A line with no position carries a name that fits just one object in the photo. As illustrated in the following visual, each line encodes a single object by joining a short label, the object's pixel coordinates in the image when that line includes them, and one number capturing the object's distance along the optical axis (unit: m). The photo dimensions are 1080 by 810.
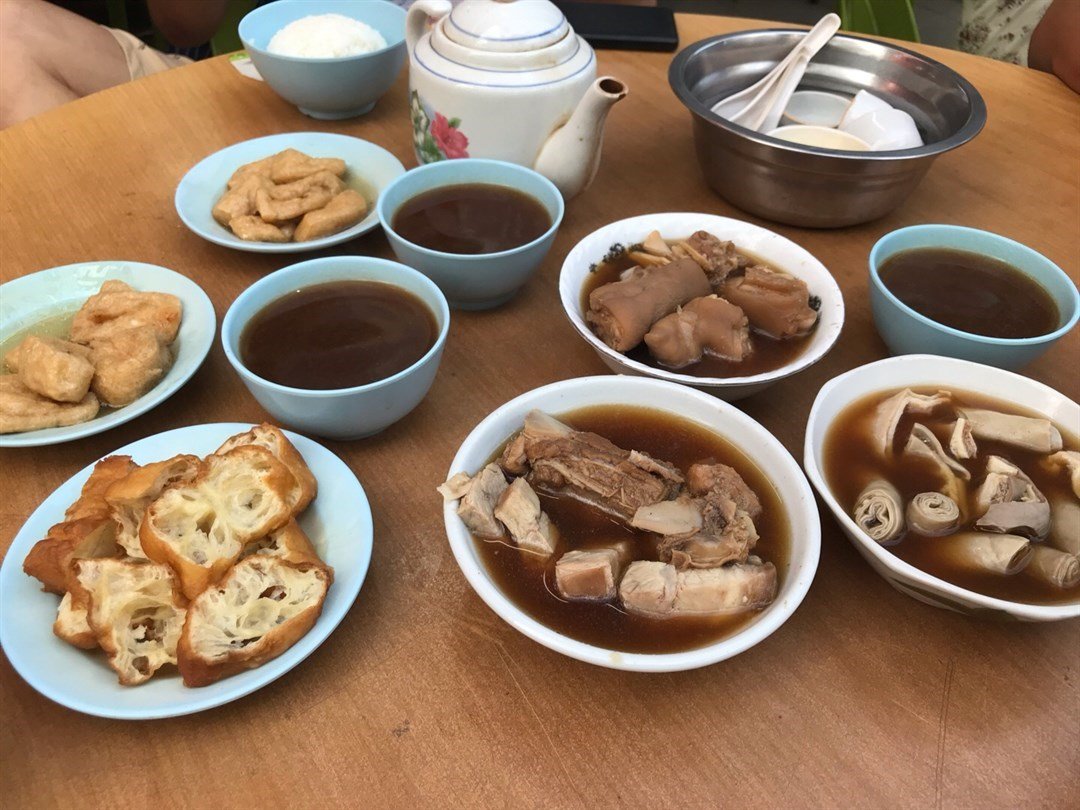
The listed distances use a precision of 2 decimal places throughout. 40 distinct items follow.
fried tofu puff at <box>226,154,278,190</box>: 0.59
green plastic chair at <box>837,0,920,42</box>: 1.05
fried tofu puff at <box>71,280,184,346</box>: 0.48
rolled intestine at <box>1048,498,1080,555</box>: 0.38
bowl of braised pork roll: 0.46
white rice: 0.67
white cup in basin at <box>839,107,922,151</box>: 0.60
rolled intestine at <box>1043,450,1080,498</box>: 0.40
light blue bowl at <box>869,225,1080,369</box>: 0.46
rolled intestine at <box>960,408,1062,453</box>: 0.42
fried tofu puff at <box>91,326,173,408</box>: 0.44
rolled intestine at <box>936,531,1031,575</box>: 0.37
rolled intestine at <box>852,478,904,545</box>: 0.38
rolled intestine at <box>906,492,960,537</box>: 0.39
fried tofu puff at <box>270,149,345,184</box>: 0.59
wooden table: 0.34
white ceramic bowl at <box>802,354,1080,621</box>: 0.35
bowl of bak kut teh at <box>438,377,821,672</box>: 0.35
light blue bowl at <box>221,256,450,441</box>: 0.41
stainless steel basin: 0.54
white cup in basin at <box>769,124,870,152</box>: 0.60
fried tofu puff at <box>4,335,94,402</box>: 0.43
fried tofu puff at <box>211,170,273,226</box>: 0.56
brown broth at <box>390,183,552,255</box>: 0.52
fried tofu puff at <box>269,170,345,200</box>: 0.57
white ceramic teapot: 0.53
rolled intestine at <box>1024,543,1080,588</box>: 0.37
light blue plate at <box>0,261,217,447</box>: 0.46
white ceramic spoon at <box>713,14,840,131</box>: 0.64
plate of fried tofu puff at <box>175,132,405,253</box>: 0.55
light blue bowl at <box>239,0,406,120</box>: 0.65
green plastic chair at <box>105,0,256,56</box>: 1.06
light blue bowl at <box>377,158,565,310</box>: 0.49
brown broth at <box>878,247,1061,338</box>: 0.49
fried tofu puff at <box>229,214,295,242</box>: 0.55
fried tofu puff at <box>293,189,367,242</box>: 0.55
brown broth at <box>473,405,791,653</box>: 0.35
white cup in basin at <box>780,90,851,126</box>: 0.66
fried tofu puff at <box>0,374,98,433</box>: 0.43
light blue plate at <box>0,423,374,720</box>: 0.33
